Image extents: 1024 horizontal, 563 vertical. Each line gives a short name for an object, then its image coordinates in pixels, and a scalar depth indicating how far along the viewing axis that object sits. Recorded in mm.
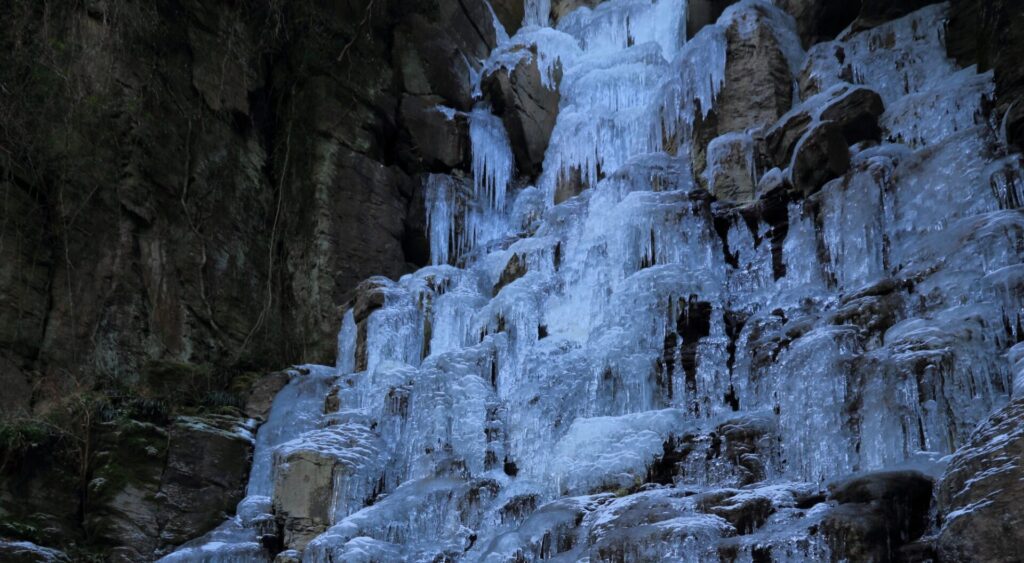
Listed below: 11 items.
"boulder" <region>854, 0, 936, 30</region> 15094
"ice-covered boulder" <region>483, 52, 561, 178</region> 19016
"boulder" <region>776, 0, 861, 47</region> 16295
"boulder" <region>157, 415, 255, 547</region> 11648
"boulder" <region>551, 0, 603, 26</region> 23500
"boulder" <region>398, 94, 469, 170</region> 18266
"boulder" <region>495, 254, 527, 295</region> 14828
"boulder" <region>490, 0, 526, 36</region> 23047
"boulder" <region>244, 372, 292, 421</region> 13234
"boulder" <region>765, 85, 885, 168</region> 13062
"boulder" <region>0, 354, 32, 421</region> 12273
